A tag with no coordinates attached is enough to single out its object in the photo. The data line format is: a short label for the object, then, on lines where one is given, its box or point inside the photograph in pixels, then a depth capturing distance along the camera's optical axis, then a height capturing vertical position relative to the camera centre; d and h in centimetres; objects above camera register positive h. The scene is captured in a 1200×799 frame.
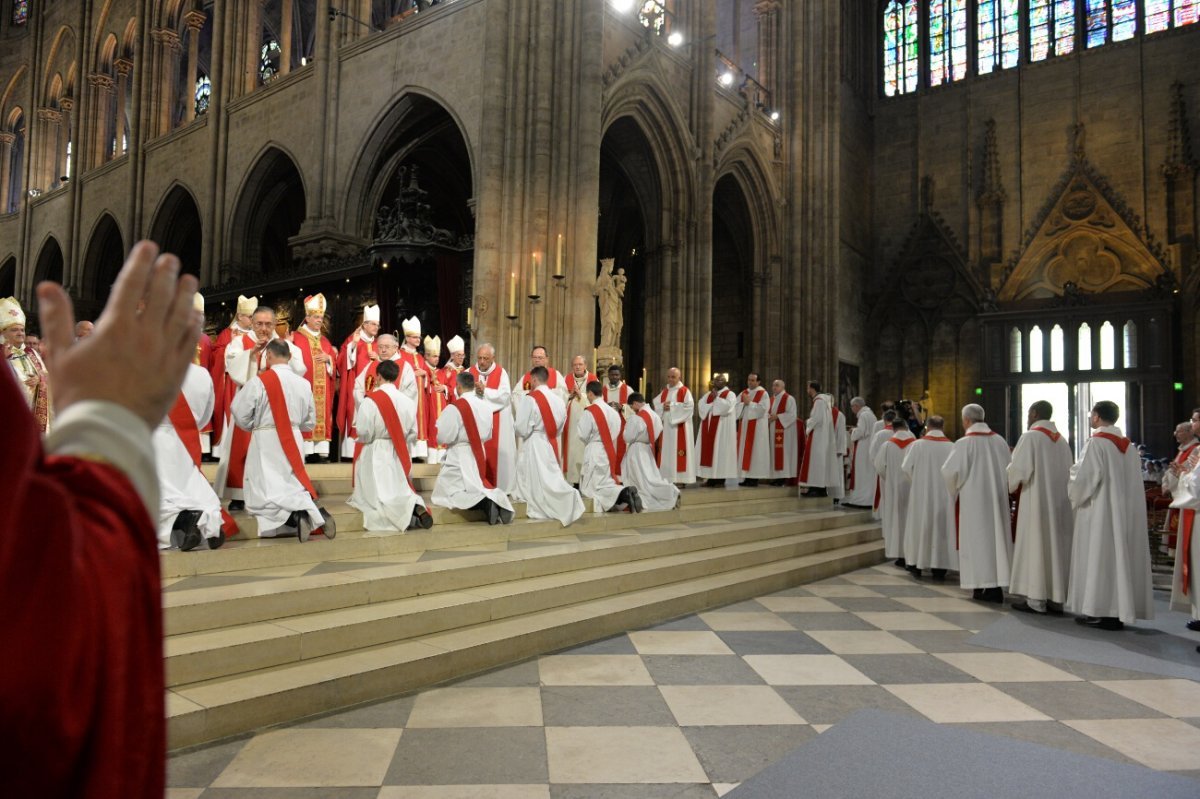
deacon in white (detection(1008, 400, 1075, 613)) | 688 -69
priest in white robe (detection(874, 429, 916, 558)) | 942 -68
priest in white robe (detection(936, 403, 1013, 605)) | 748 -68
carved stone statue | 1422 +236
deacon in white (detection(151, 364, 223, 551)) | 511 -43
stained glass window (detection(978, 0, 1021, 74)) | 2358 +1211
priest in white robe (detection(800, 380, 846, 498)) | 1278 -26
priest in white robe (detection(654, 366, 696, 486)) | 1201 +0
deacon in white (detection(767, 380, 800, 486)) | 1298 +5
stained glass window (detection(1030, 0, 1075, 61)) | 2270 +1185
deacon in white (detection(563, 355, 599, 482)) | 1056 +7
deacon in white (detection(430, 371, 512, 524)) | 724 -43
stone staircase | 396 -115
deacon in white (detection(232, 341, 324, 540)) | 589 -27
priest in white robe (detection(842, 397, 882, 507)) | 1291 -51
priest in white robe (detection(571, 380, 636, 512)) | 877 -32
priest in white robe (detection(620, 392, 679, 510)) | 937 -45
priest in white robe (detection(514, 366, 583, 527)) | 779 -28
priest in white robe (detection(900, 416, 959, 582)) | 859 -76
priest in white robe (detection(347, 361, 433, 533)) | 654 -30
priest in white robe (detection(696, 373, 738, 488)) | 1261 -6
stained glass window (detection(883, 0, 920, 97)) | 2558 +1265
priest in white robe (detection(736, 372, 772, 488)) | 1278 -2
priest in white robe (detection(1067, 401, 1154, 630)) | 632 -79
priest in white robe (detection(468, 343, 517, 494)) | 823 +14
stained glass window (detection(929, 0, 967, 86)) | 2453 +1238
